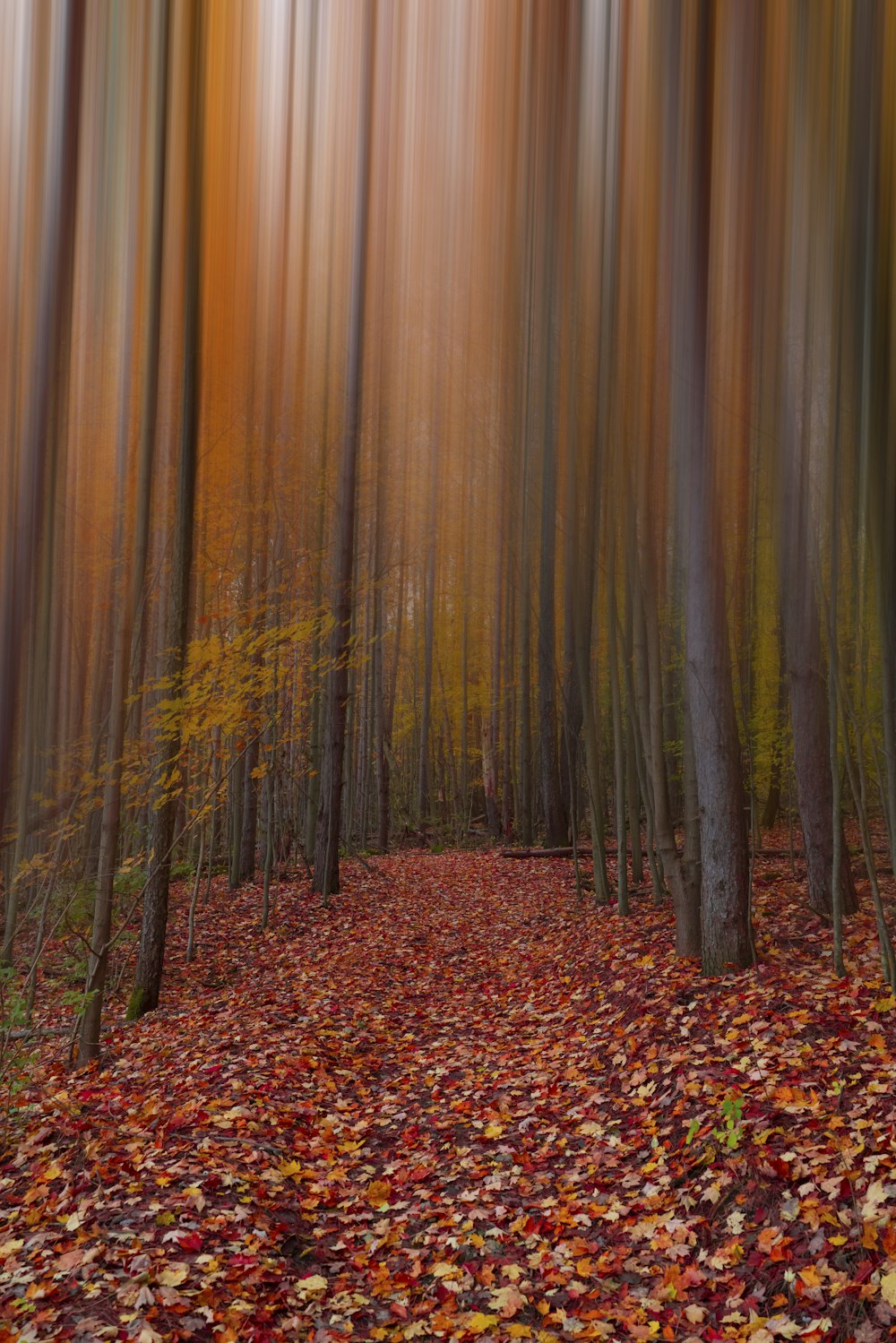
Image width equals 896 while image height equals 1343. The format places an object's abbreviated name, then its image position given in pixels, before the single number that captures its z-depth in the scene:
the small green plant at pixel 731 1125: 4.41
